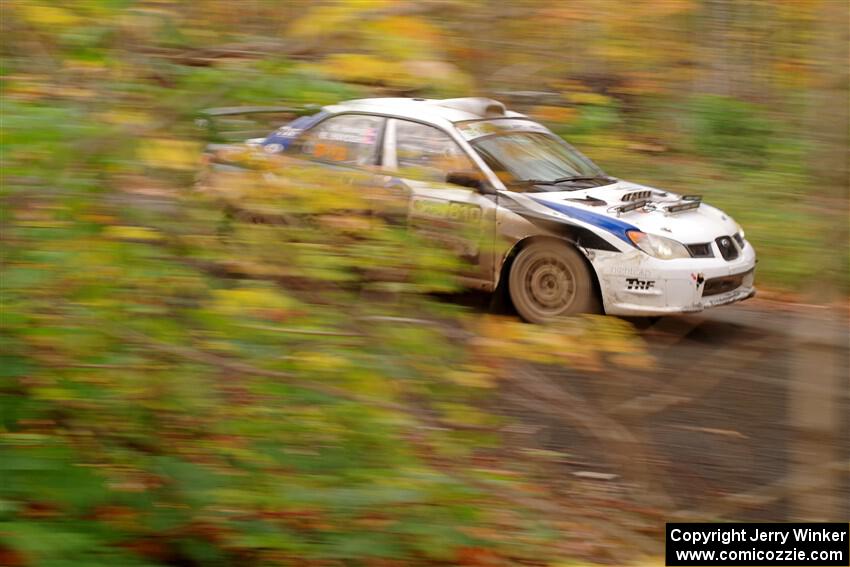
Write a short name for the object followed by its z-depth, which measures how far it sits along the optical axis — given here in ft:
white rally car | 20.43
